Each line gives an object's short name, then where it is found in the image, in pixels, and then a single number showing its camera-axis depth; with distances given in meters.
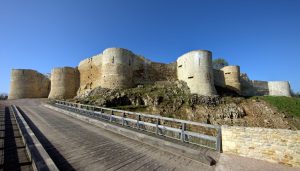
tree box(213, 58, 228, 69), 50.37
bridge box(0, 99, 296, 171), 3.46
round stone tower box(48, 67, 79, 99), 31.61
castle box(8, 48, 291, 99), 27.72
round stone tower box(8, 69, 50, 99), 31.98
